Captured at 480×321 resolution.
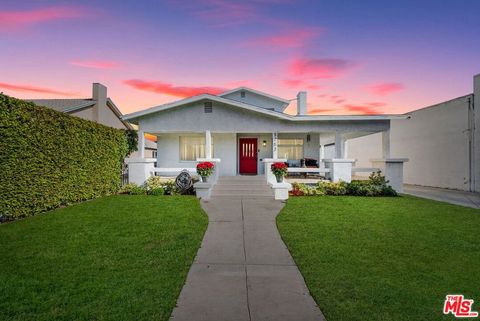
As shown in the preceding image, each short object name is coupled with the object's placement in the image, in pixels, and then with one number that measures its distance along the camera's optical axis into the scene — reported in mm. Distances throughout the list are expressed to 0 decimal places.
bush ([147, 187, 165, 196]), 12047
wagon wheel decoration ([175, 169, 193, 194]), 12336
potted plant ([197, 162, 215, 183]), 11566
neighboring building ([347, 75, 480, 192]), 14563
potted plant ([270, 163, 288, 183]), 11133
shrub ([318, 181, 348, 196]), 12258
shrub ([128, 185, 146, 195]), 12188
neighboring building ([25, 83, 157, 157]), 21453
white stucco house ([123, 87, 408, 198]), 13883
